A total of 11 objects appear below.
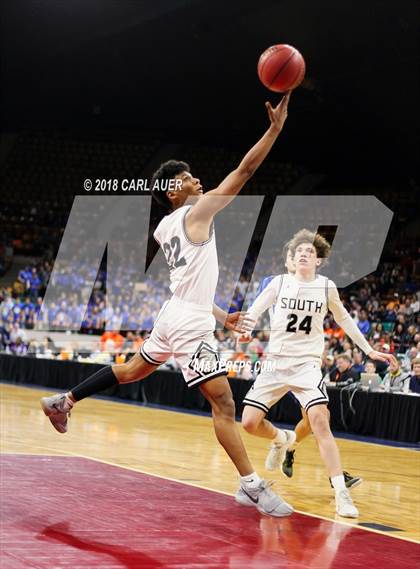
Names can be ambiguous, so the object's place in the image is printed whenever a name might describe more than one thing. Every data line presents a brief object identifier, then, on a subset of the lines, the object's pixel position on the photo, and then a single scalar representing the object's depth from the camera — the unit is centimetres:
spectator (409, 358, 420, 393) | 1221
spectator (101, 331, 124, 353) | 1727
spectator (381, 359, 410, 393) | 1278
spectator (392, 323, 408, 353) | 1401
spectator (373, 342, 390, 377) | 1324
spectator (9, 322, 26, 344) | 2042
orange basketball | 552
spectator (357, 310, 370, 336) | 1502
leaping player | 558
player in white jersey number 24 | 662
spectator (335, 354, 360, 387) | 1316
